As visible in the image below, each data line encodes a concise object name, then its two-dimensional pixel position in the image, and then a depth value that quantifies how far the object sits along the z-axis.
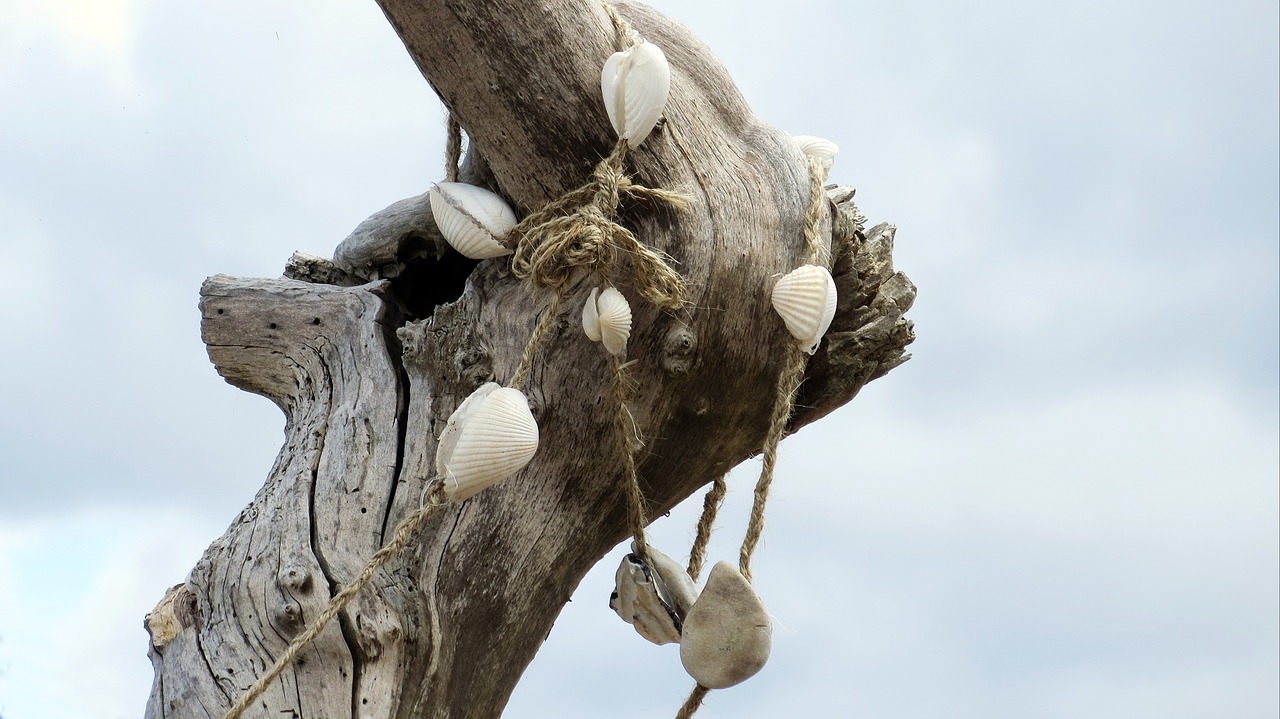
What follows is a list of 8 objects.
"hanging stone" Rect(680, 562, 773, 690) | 4.20
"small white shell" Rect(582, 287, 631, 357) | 4.00
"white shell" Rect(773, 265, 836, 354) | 4.24
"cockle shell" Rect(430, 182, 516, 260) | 4.36
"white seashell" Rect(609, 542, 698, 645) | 4.55
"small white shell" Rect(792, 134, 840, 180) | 5.09
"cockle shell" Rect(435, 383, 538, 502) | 3.81
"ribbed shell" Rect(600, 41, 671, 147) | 4.03
